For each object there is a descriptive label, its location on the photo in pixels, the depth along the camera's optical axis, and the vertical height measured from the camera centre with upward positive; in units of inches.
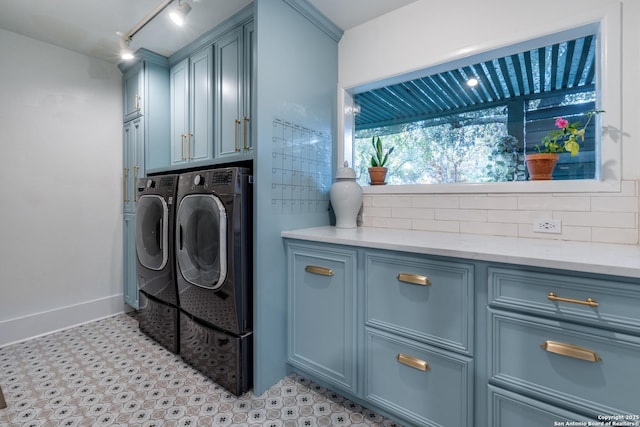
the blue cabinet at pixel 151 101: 104.7 +39.8
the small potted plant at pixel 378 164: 86.7 +14.2
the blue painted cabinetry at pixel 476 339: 37.6 -20.4
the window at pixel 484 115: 69.1 +29.7
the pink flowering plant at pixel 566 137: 58.2 +15.4
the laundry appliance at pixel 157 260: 82.6 -14.7
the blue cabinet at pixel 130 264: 111.1 -20.6
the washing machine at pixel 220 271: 64.8 -14.1
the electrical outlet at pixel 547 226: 59.8 -3.2
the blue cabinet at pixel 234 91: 81.5 +34.5
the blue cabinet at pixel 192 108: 93.4 +34.6
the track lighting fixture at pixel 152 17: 71.7 +53.8
